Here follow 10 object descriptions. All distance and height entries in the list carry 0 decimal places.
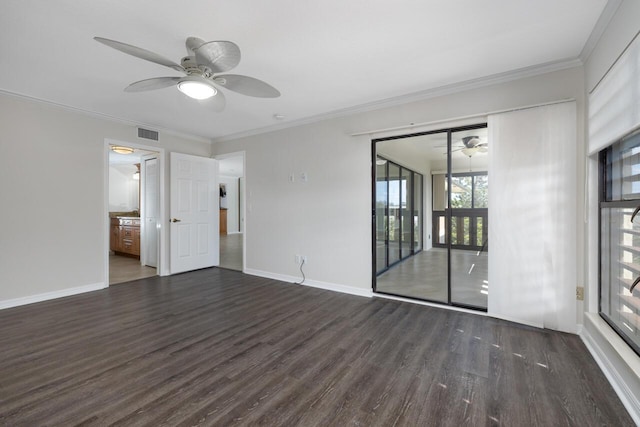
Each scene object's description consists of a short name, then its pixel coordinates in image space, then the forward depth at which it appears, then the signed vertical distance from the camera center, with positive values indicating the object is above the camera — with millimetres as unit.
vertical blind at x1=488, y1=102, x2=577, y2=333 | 2545 -25
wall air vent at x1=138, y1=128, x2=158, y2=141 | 4477 +1265
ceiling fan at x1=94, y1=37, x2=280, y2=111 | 1810 +1039
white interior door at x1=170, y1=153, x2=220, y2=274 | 4891 -9
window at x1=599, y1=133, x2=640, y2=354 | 1812 -173
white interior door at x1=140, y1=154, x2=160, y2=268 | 5258 +47
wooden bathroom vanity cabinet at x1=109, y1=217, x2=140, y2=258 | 6227 -541
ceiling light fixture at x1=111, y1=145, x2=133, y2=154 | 4341 +1052
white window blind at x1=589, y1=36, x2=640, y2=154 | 1577 +723
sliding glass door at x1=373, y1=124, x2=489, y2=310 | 3720 -73
